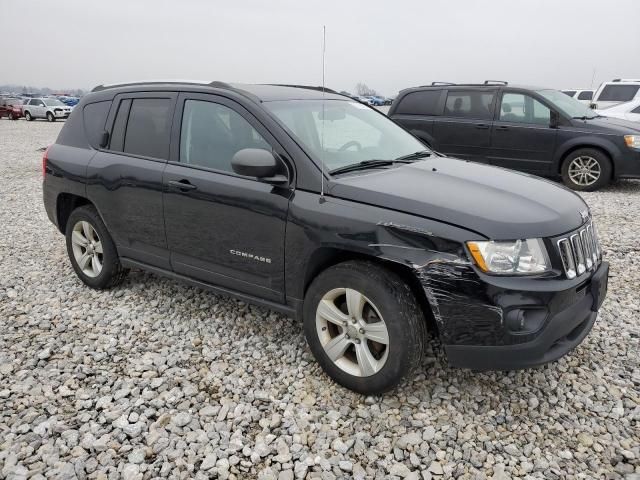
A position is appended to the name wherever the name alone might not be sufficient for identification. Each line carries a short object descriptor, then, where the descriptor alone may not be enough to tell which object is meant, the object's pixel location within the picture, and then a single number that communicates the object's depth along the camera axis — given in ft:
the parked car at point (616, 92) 44.37
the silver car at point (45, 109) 104.27
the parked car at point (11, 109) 108.68
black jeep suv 8.38
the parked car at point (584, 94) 62.54
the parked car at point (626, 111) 36.18
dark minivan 26.96
